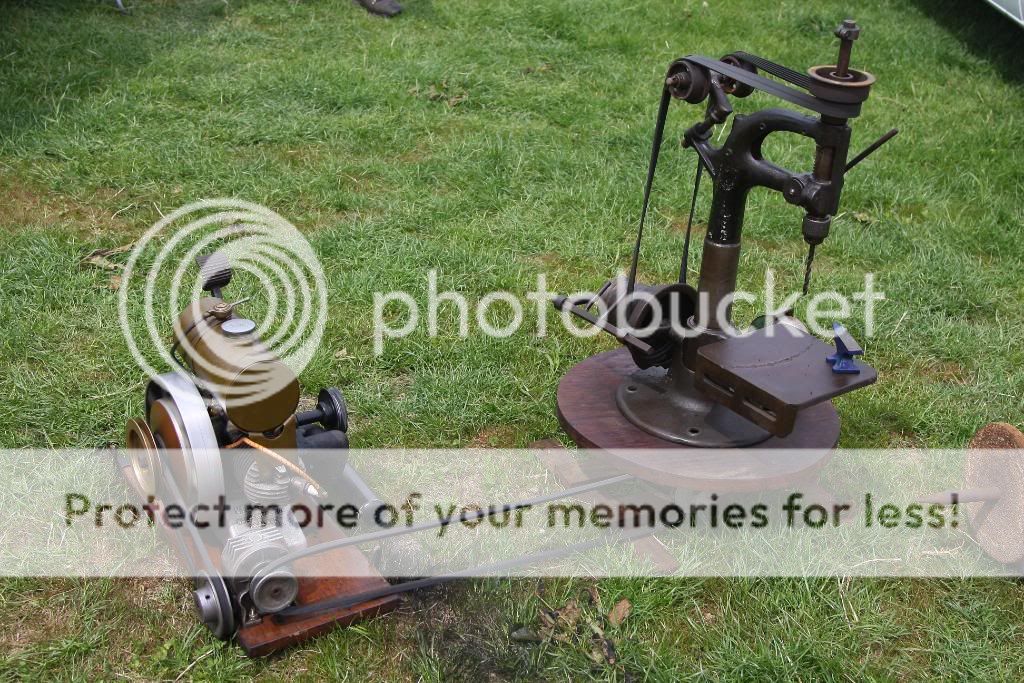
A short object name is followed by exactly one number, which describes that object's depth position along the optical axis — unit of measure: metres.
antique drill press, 2.40
